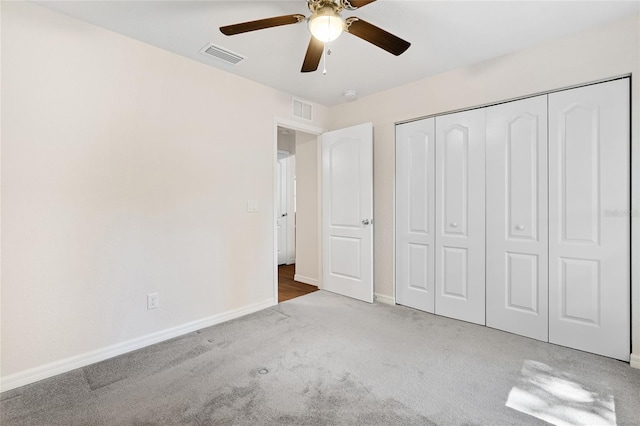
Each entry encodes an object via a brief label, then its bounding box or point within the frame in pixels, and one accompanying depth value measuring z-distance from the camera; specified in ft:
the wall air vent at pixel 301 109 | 11.56
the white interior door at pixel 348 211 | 11.25
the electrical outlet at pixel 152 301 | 7.97
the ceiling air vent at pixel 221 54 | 8.07
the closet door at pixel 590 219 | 7.02
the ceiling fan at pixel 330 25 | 5.32
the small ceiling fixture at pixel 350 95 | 11.16
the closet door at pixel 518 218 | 8.08
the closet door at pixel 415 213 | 10.21
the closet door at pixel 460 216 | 9.15
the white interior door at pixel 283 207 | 19.24
